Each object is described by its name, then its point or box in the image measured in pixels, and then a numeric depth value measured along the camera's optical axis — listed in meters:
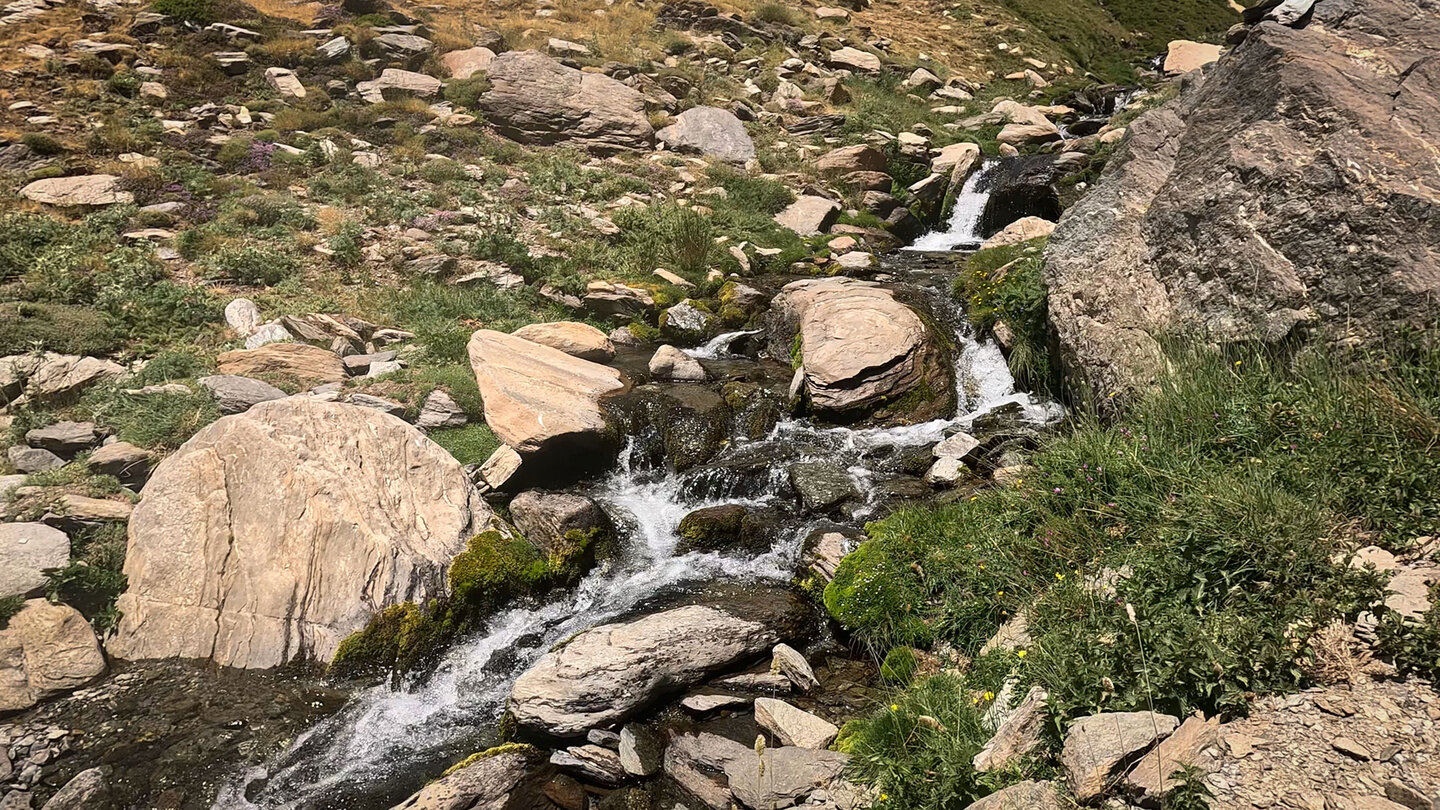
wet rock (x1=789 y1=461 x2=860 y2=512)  9.27
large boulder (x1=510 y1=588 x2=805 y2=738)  6.32
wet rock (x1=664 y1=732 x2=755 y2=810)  5.62
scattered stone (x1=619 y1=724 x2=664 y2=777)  5.96
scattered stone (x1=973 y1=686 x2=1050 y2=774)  4.14
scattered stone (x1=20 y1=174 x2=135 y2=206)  14.73
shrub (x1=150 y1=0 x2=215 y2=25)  22.02
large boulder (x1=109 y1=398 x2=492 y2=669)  7.17
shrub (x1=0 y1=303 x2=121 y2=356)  10.58
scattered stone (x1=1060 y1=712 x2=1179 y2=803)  3.59
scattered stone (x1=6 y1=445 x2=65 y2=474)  8.62
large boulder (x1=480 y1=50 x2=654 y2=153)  22.06
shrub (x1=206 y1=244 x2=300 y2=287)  14.11
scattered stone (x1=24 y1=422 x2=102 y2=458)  9.02
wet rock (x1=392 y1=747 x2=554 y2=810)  5.67
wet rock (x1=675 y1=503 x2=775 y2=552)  9.03
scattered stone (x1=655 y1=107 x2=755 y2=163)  22.48
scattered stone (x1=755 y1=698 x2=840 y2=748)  5.78
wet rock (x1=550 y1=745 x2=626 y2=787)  5.96
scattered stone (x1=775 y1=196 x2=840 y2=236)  18.72
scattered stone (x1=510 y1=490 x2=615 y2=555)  8.63
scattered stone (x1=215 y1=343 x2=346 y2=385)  11.29
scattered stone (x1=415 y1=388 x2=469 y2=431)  10.57
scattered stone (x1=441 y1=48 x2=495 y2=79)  24.27
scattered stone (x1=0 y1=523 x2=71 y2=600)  6.92
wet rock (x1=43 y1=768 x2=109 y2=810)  5.69
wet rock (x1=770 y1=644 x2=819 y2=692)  6.69
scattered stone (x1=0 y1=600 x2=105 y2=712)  6.45
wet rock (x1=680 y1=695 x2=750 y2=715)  6.48
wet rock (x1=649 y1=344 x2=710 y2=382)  12.41
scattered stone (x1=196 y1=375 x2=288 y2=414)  10.10
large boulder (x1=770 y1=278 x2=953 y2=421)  10.95
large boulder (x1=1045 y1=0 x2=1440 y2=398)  6.02
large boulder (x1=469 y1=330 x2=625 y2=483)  10.02
